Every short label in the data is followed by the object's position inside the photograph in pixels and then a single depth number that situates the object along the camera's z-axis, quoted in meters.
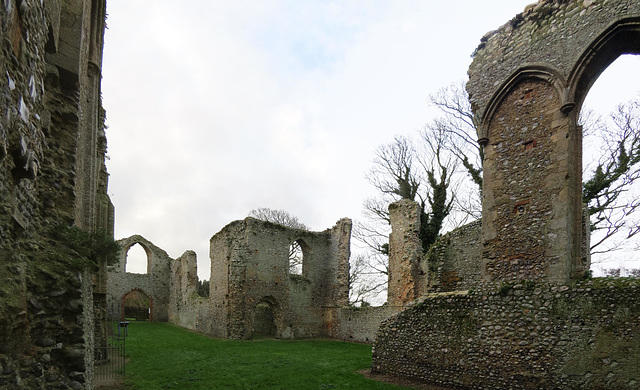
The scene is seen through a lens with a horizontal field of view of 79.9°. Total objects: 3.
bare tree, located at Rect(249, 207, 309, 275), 36.06
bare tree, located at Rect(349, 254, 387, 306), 25.75
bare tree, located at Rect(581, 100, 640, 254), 15.52
